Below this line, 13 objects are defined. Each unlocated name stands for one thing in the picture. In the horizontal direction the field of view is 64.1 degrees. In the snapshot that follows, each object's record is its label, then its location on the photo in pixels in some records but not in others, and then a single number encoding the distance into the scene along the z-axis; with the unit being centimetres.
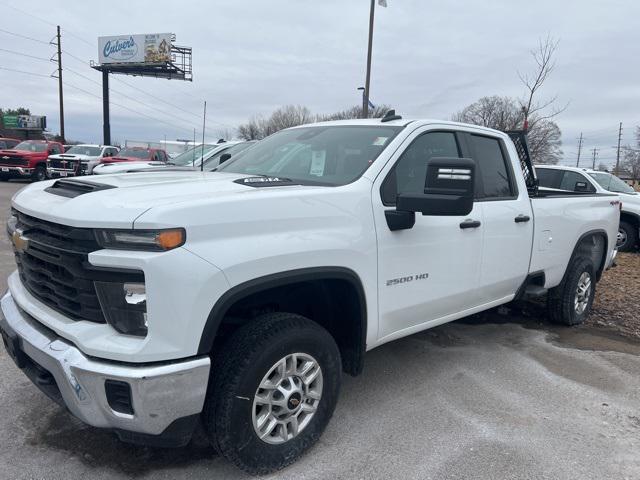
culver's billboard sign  4056
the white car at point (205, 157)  1068
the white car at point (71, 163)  1898
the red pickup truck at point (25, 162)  2011
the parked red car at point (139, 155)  1803
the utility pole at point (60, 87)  3855
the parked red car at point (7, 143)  2180
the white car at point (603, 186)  1054
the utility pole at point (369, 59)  1562
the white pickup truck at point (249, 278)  219
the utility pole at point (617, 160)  6661
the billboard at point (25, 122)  5412
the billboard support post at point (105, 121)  3847
